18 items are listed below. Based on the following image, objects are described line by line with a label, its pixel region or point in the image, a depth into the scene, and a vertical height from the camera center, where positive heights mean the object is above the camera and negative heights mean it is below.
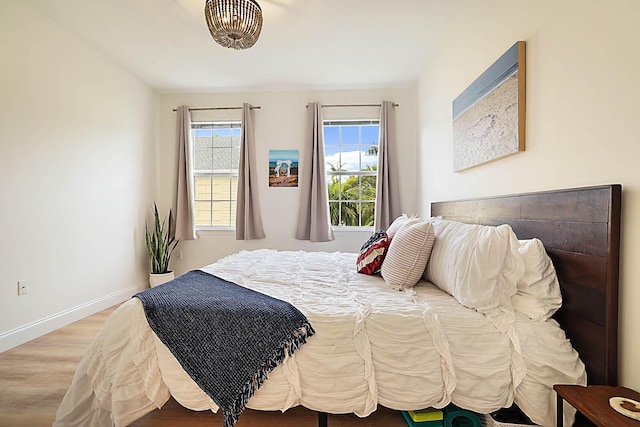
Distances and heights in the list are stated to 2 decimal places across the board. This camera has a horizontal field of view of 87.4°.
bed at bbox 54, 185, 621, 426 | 1.26 -0.59
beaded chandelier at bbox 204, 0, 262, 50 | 2.21 +1.26
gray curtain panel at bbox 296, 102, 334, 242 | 4.24 +0.22
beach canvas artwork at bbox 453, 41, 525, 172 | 1.79 +0.60
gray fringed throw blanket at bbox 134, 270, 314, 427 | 1.35 -0.55
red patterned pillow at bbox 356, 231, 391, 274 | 2.22 -0.33
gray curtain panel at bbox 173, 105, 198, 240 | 4.40 +0.32
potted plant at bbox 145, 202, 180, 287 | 4.16 -0.60
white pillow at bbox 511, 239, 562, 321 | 1.41 -0.33
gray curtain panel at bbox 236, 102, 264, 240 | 4.32 +0.23
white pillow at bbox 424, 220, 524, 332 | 1.45 -0.29
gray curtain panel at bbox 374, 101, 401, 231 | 4.20 +0.41
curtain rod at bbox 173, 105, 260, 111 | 4.42 +1.31
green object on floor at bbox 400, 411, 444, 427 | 1.47 -0.95
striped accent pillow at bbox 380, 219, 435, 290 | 1.91 -0.29
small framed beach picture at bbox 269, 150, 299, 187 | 4.41 +0.51
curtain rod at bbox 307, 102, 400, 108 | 4.34 +1.33
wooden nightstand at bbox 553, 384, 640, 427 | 0.93 -0.60
